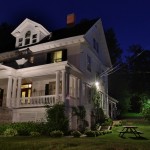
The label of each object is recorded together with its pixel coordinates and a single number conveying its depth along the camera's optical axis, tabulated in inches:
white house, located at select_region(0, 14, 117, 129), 781.9
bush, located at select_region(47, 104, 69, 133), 648.4
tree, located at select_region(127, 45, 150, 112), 1957.4
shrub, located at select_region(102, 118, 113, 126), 891.6
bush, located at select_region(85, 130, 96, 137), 636.6
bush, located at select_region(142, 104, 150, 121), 988.9
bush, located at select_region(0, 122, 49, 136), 632.6
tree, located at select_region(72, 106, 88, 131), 760.8
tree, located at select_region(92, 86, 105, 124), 937.2
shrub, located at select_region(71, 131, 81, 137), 602.9
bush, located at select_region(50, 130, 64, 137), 589.9
